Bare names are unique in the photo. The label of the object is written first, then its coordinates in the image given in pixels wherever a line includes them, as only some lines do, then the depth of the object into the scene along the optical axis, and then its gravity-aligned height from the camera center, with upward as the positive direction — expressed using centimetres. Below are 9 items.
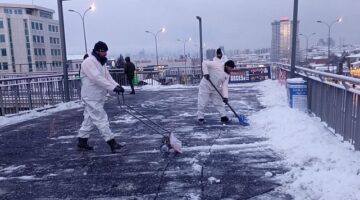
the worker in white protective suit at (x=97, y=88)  578 -46
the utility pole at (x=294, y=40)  1045 +45
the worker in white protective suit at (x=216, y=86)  833 -73
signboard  2092 -115
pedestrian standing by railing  1684 -47
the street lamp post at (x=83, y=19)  3721 +455
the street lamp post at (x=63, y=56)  1304 +22
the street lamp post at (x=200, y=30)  2284 +184
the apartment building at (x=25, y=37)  7306 +578
